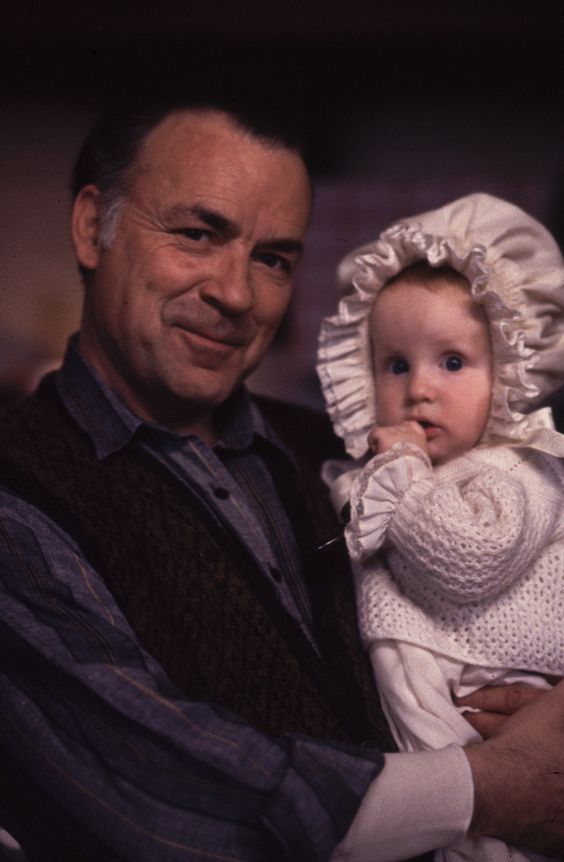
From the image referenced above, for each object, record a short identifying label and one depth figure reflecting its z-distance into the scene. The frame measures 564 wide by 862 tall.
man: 1.14
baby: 1.37
